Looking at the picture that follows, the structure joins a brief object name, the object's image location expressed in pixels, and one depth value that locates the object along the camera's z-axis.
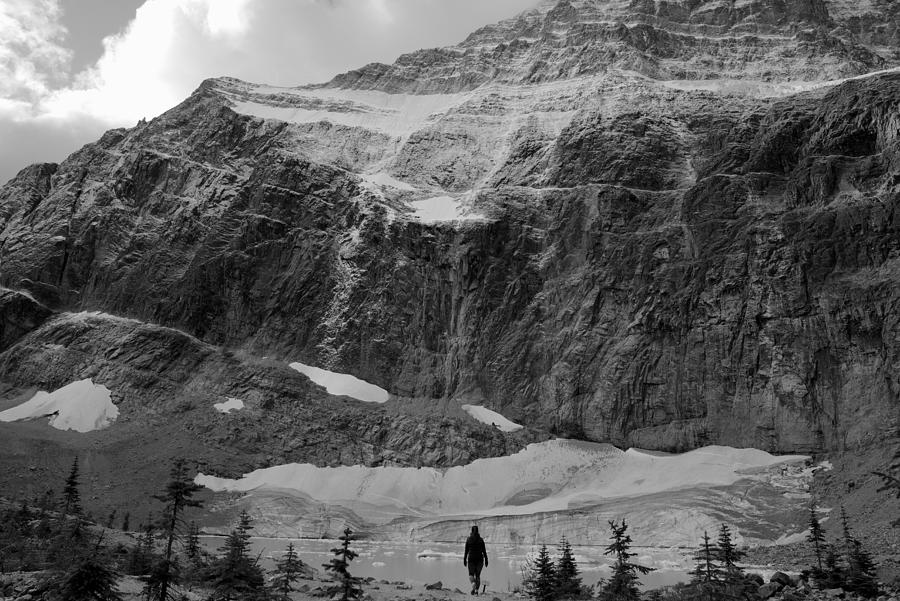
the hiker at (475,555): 18.55
